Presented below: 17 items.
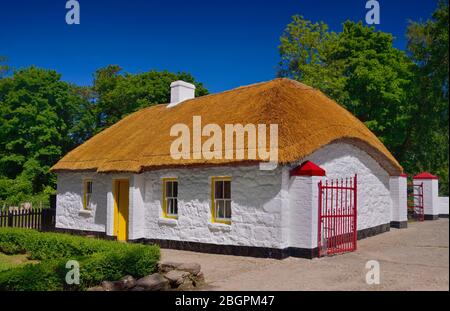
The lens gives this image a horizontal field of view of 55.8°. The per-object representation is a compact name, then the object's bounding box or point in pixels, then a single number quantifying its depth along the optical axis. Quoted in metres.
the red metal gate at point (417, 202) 20.27
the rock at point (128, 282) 8.36
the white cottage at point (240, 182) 11.36
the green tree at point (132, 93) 33.22
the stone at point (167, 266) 8.98
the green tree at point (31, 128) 30.08
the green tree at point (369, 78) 24.14
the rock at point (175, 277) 8.32
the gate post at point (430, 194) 19.77
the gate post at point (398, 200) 17.94
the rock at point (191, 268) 8.63
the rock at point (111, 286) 8.25
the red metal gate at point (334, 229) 11.42
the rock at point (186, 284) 8.35
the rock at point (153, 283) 8.05
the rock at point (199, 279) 8.62
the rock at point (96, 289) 8.21
